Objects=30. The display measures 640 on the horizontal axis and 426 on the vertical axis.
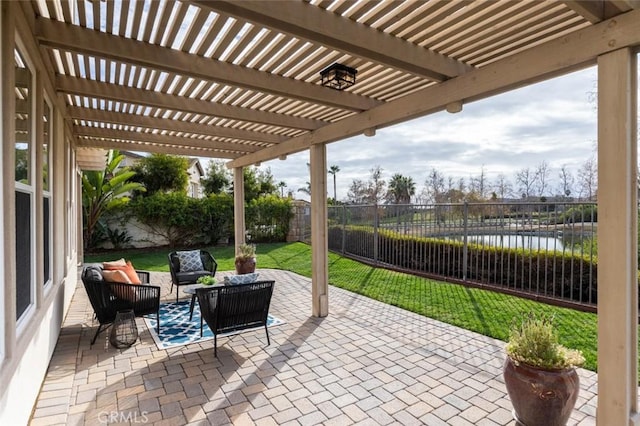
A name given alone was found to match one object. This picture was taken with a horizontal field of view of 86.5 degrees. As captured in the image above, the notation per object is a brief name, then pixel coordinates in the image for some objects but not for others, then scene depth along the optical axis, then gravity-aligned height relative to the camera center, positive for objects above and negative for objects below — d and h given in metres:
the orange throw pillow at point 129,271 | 5.27 -0.96
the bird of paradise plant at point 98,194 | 12.10 +0.64
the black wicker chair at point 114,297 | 4.57 -1.19
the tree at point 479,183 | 20.69 +1.47
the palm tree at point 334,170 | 50.90 +5.80
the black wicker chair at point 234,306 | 4.21 -1.23
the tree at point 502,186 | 17.42 +1.07
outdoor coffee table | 5.42 -1.34
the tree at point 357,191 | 31.76 +1.61
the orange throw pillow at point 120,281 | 4.69 -1.00
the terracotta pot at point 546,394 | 2.55 -1.43
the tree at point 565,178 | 13.39 +1.10
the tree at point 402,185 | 41.25 +2.82
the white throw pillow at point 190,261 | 7.10 -1.08
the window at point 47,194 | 3.81 +0.21
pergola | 2.35 +1.39
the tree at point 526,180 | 16.01 +1.24
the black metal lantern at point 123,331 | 4.54 -1.62
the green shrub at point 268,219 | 15.91 -0.45
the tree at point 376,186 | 31.30 +2.07
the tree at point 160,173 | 18.00 +2.00
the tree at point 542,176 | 15.70 +1.41
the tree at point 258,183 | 21.09 +1.80
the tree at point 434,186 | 23.23 +1.49
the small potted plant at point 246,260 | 8.38 -1.27
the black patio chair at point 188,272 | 6.70 -1.27
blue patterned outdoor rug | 4.77 -1.82
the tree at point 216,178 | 22.92 +2.15
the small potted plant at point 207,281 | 5.55 -1.16
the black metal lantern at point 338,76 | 3.42 +1.36
